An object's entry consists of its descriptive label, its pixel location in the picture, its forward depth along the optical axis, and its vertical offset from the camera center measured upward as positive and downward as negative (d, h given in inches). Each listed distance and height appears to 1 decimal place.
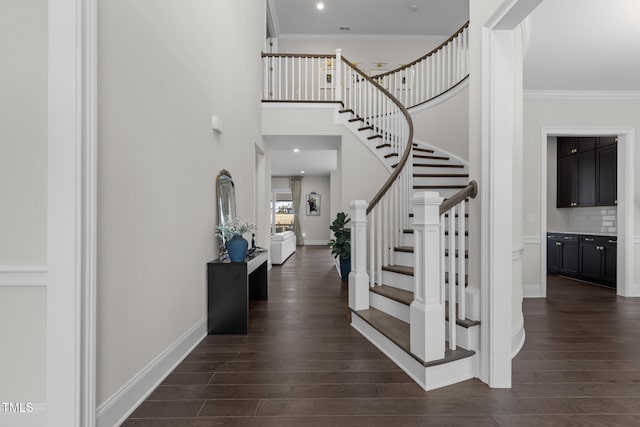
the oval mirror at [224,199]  126.9 +6.5
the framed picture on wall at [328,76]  305.2 +130.8
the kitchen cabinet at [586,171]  205.2 +29.3
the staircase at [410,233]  80.2 -5.9
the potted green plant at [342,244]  209.9 -18.7
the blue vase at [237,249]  116.3 -12.1
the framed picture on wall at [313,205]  505.7 +15.3
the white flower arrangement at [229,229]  123.6 -5.3
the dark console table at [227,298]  114.6 -29.1
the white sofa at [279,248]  280.8 -29.1
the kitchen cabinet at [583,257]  193.5 -27.0
